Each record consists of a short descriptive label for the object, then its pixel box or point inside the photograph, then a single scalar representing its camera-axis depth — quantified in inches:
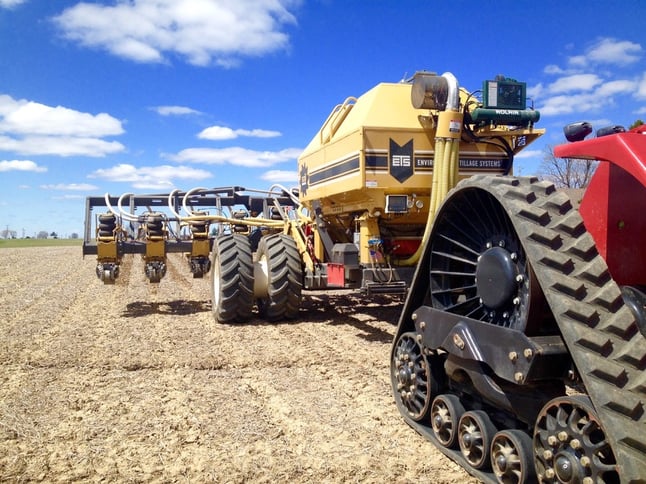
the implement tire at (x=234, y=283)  310.5
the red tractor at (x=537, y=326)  85.5
